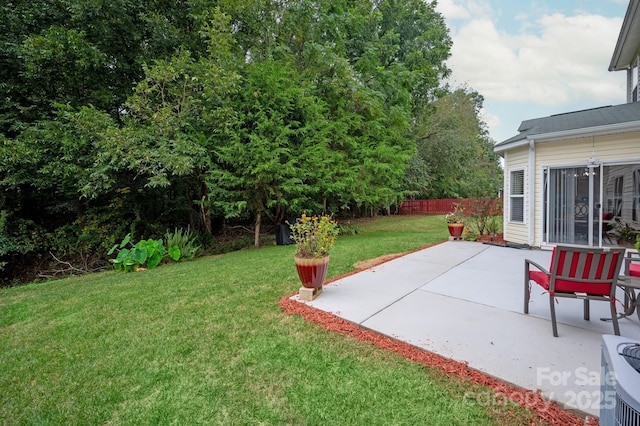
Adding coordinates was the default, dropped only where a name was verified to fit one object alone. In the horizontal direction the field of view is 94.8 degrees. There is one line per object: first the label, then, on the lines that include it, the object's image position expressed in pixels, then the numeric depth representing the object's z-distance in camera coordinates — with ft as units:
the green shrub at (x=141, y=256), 22.88
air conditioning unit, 2.98
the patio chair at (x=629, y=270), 10.89
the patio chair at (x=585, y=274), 8.73
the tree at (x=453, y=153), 59.62
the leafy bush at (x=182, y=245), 26.99
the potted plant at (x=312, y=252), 12.26
